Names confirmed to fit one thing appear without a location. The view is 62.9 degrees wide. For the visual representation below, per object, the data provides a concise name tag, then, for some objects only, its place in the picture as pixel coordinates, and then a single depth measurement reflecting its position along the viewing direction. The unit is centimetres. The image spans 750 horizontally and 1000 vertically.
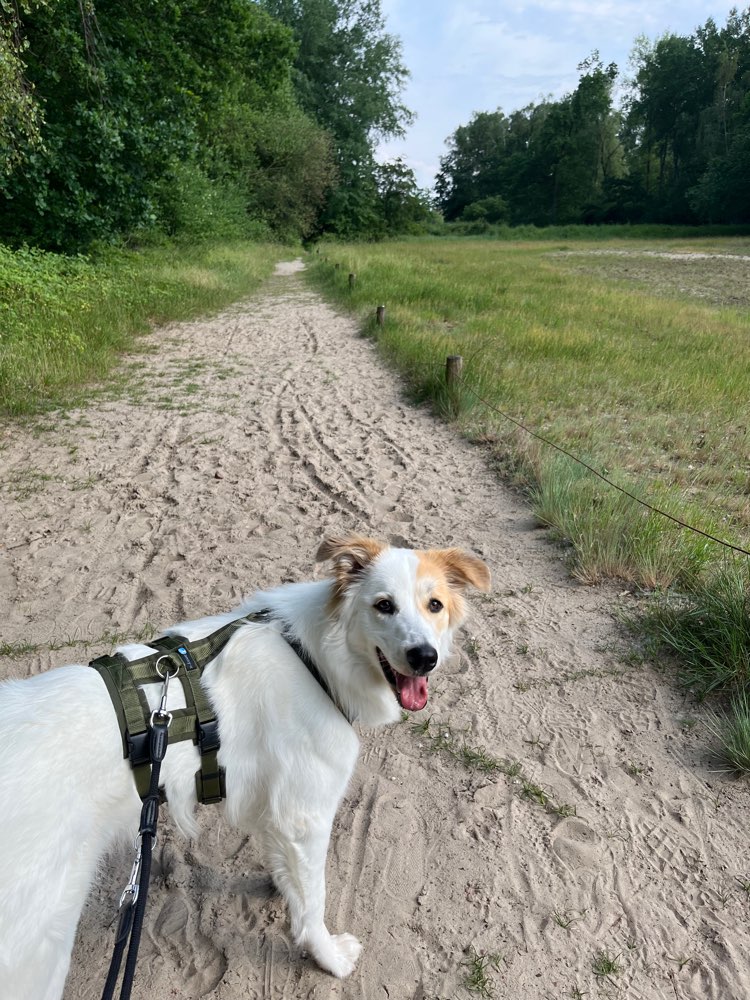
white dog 160
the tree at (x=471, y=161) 9768
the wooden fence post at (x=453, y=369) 846
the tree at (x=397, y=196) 5694
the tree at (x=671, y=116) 6825
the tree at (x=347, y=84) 5100
